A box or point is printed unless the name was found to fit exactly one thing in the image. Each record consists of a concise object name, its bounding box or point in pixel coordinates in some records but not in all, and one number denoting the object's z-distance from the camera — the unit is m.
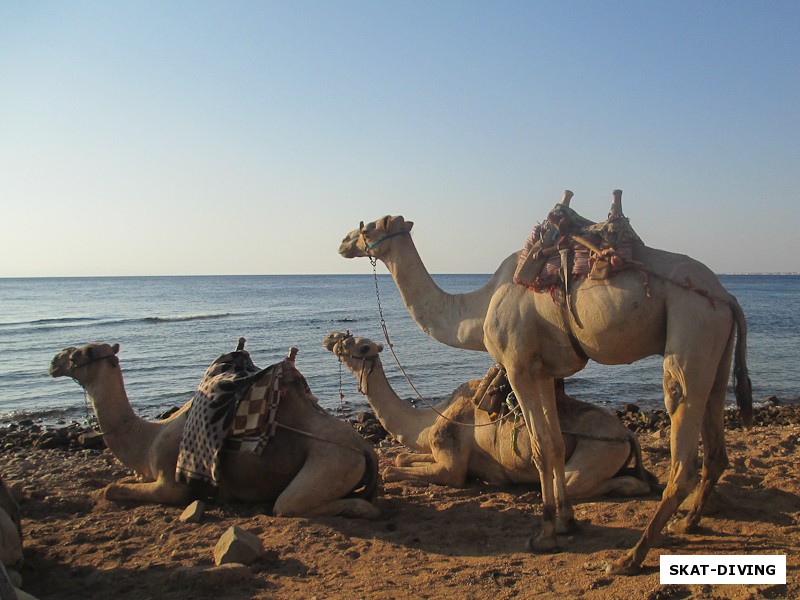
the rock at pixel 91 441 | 11.05
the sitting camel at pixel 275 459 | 6.60
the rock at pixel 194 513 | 6.49
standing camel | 4.78
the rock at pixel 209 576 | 4.86
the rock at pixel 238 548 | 5.26
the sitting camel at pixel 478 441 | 7.04
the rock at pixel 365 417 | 13.28
